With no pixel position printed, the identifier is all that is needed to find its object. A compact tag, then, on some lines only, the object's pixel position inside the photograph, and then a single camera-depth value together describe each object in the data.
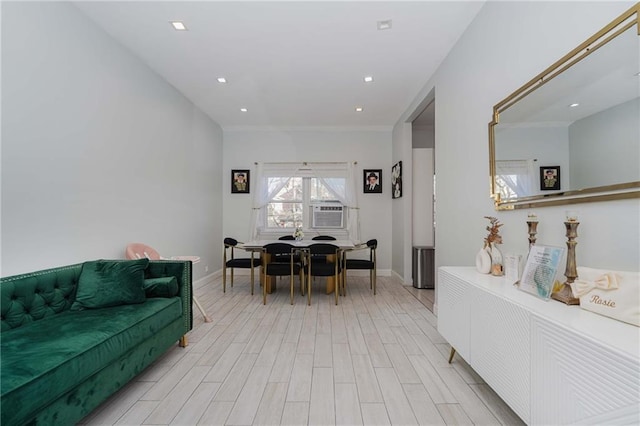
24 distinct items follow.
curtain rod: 5.85
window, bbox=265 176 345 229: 5.95
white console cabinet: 0.98
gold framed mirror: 1.30
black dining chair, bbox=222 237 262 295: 4.29
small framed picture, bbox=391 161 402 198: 5.20
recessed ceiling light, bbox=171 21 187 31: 2.66
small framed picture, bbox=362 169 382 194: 5.85
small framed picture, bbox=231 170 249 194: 5.93
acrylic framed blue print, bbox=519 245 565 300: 1.53
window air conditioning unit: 5.95
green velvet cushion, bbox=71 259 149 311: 2.14
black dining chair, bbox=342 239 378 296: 4.30
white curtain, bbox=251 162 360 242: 5.82
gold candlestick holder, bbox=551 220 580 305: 1.47
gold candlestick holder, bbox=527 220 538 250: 1.82
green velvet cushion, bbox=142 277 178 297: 2.50
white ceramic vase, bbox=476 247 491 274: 2.17
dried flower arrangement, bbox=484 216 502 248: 2.16
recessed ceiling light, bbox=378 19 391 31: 2.63
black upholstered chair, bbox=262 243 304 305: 3.90
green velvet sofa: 1.28
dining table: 4.10
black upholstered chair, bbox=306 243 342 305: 3.89
